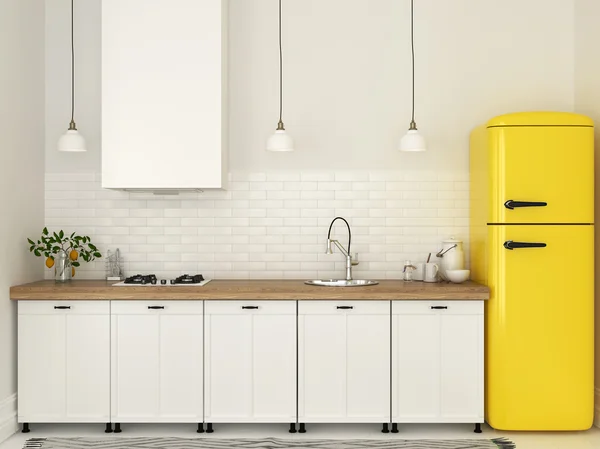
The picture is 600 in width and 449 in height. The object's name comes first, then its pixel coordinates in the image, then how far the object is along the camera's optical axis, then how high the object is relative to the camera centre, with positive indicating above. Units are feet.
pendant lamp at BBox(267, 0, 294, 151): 15.16 +2.09
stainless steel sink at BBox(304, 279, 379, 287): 15.12 -1.35
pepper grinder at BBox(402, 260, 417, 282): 15.71 -1.09
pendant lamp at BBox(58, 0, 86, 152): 15.26 +2.07
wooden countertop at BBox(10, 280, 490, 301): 13.96 -1.45
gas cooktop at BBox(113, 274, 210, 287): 14.56 -1.28
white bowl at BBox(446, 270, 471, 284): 14.97 -1.11
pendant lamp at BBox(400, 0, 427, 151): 15.12 +2.11
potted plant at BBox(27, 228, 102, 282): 15.43 -0.65
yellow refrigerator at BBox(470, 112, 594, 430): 13.89 -1.02
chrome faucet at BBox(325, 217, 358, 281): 15.58 -0.60
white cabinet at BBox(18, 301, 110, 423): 14.11 -3.09
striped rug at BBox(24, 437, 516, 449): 13.29 -4.63
